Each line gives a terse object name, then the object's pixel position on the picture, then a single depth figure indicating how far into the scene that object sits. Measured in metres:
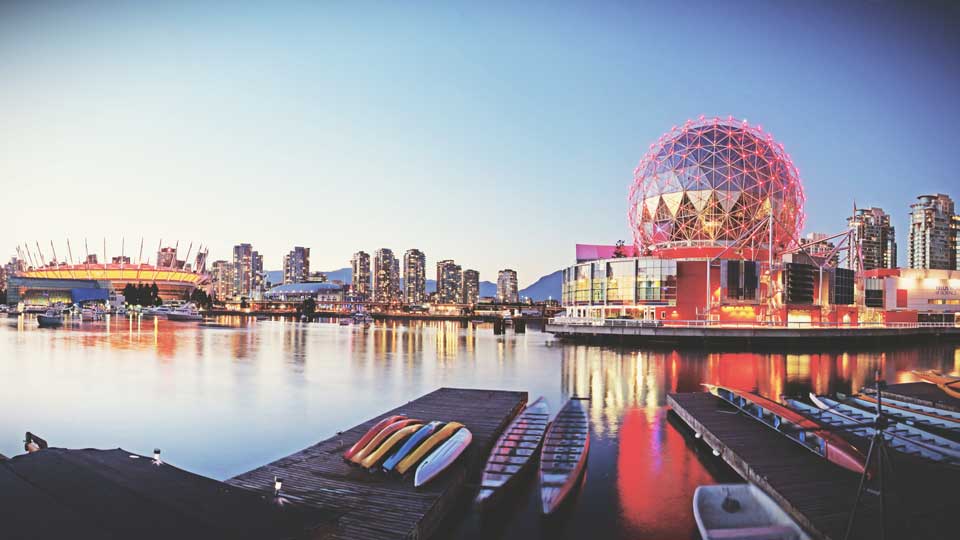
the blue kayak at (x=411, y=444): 12.50
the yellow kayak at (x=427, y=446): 12.50
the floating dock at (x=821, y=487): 9.95
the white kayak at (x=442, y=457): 11.92
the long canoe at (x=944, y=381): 25.02
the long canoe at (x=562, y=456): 12.68
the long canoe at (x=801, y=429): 13.09
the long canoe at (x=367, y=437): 13.42
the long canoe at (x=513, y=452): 13.00
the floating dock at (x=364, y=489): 9.76
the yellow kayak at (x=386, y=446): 12.68
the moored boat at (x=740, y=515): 10.72
